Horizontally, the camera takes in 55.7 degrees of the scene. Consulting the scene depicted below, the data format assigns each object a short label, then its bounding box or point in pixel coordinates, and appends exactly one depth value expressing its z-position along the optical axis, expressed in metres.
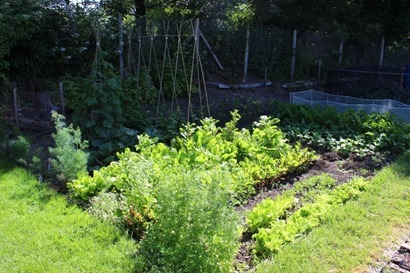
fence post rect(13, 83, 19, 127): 6.08
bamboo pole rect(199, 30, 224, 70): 10.14
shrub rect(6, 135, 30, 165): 4.53
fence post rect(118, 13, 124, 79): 7.81
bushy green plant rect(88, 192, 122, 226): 3.32
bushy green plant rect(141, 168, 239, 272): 2.56
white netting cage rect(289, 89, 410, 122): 6.89
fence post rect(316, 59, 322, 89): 11.78
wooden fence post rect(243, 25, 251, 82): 10.88
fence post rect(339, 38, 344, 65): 12.79
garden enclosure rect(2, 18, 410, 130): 8.16
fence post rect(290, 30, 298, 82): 11.80
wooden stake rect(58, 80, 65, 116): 6.28
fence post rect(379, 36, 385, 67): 13.53
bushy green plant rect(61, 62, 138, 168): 4.99
